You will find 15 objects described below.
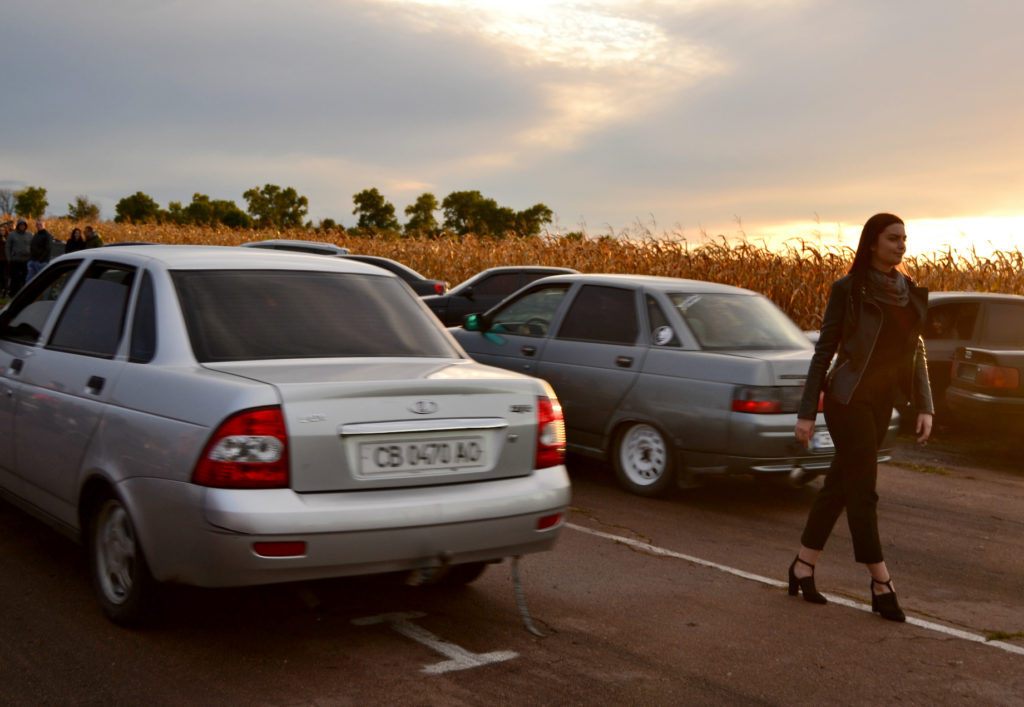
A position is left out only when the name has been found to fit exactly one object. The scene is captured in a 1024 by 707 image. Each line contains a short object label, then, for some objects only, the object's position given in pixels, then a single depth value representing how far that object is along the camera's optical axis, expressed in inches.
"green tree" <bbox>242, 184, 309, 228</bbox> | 3249.0
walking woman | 199.6
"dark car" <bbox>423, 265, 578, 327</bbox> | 704.4
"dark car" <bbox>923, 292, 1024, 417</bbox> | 461.7
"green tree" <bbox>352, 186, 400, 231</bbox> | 2807.6
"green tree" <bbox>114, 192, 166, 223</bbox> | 3570.4
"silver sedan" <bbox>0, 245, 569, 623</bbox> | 153.6
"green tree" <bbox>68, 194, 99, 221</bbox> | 3725.4
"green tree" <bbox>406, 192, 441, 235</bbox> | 2736.2
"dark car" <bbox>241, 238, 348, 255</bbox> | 692.7
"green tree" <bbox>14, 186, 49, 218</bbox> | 4061.0
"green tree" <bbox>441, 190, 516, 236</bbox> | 2842.0
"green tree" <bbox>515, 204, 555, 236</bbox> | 2797.7
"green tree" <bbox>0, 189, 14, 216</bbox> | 4065.0
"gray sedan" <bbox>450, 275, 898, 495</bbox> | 291.7
